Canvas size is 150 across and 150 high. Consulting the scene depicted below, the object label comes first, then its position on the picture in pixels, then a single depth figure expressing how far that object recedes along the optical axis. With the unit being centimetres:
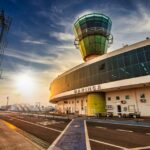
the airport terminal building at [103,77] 3269
